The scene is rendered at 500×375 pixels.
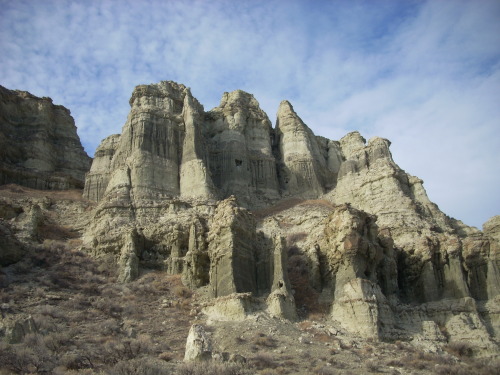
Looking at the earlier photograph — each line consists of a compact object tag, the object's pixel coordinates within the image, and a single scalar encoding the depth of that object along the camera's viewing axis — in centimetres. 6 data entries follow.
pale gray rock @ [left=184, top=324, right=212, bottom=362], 2258
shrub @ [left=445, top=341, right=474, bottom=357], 3375
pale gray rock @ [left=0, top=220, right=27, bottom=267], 3750
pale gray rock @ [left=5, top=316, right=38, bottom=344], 2427
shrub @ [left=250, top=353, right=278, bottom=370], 2430
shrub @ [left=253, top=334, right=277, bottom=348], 2836
